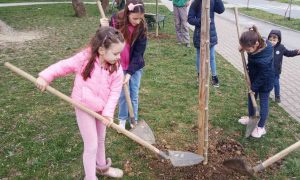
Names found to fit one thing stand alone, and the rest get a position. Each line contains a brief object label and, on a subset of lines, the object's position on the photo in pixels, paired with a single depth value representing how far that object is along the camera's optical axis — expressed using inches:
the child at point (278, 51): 203.8
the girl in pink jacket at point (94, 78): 111.7
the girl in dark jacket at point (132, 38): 142.4
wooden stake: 125.6
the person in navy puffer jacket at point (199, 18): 235.5
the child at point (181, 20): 367.6
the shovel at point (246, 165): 121.7
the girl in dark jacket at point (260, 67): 152.3
